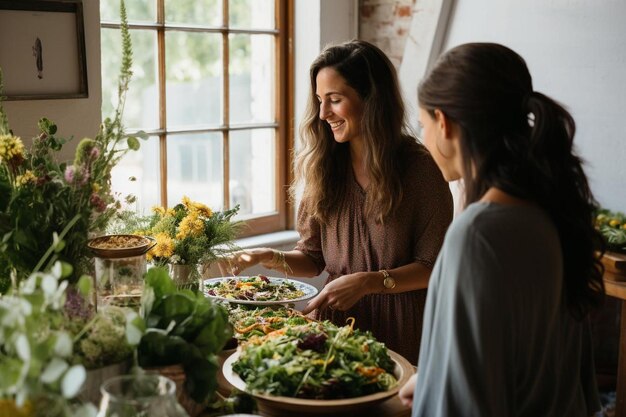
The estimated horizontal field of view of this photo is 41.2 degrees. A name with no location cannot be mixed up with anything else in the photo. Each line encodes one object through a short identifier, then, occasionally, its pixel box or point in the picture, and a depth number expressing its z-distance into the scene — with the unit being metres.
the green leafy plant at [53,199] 1.79
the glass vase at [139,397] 1.28
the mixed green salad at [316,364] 1.82
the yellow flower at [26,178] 1.80
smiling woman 2.71
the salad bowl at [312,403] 1.77
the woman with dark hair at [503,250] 1.49
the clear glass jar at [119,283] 1.85
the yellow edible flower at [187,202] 2.46
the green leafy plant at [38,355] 1.18
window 3.74
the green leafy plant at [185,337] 1.61
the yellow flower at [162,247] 2.28
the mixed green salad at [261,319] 2.30
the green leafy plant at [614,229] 3.50
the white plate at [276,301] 2.58
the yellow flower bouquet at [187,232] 2.32
